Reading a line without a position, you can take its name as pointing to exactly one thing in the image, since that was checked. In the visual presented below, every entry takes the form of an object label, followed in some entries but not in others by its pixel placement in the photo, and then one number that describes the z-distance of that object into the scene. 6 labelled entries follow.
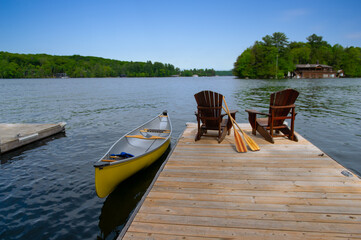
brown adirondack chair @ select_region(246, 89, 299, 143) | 5.75
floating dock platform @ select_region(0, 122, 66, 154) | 8.35
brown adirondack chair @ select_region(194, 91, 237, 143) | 5.85
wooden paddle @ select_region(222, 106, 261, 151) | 5.46
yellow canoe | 4.47
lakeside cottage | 88.76
